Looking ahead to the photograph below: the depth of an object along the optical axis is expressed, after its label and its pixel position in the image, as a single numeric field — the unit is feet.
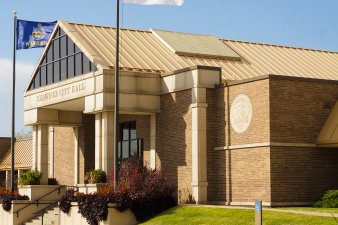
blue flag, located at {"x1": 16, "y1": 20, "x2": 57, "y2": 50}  132.46
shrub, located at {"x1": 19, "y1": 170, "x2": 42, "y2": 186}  125.18
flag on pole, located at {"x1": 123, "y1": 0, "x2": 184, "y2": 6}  98.94
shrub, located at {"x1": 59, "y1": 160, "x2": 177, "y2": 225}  97.09
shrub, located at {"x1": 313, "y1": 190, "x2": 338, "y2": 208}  91.34
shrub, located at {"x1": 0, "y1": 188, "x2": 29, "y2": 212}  120.88
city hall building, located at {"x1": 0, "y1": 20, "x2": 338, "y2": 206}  96.02
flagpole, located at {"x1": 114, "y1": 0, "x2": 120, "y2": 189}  98.02
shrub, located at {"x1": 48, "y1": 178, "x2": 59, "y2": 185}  131.13
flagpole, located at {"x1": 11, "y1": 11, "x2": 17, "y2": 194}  127.11
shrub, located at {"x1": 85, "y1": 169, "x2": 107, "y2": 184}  109.40
